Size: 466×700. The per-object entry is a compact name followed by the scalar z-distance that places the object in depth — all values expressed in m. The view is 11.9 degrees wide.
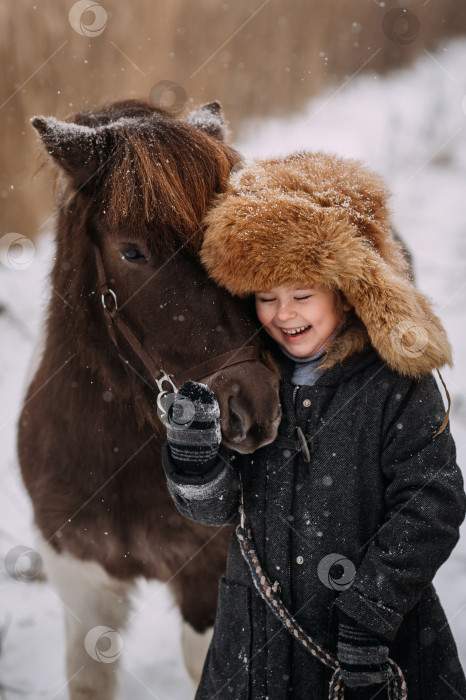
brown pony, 3.48
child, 3.36
